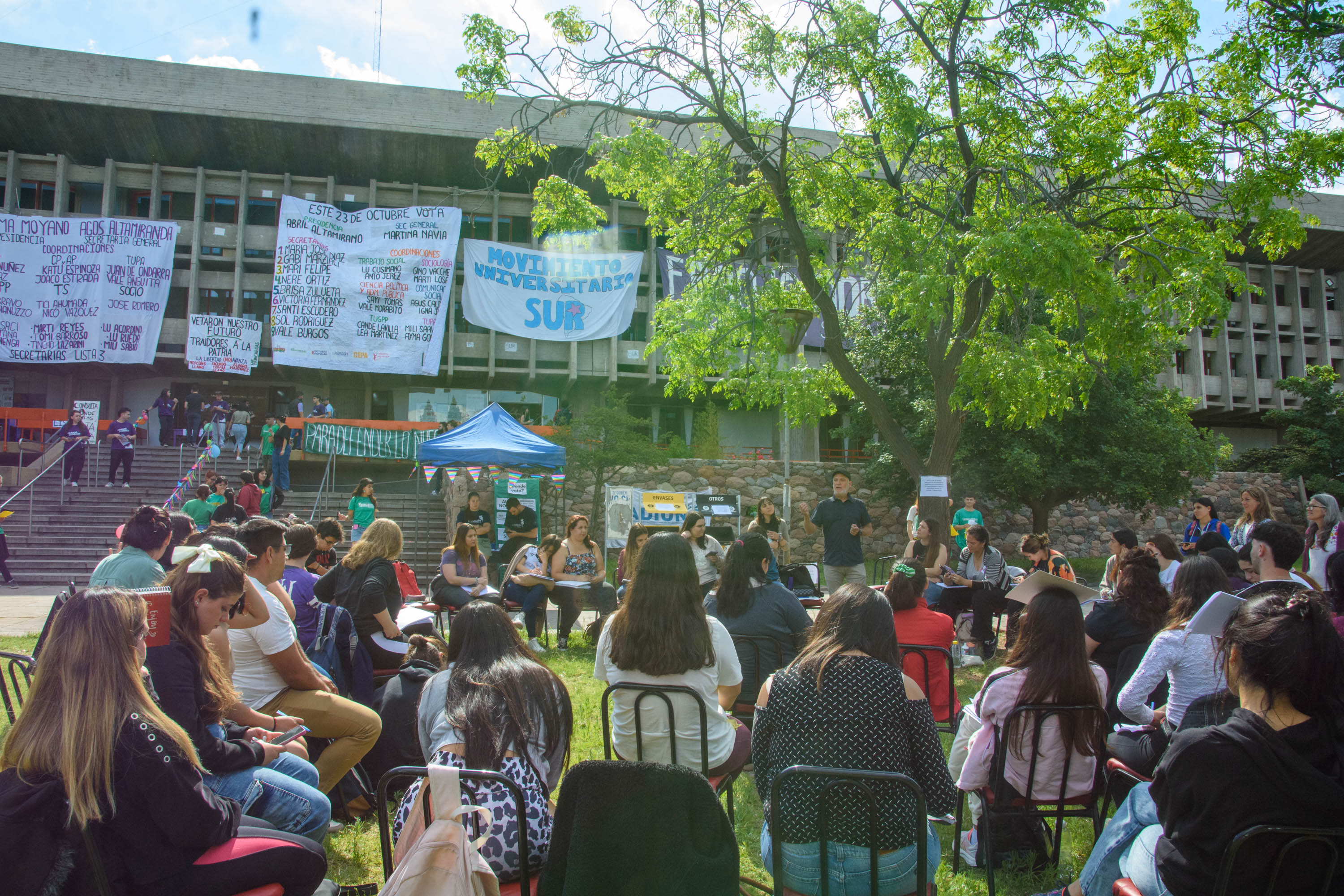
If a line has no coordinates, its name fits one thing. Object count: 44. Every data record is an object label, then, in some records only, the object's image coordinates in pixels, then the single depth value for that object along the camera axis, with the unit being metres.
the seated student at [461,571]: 8.11
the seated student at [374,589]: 4.96
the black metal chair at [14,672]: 3.45
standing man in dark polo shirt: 9.42
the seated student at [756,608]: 4.24
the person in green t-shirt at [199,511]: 12.16
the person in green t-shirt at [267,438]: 18.62
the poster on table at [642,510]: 13.26
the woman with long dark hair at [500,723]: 2.41
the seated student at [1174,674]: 3.21
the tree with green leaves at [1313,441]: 24.09
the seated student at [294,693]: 3.75
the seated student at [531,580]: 8.68
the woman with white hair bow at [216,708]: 2.82
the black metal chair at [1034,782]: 3.04
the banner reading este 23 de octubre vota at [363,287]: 23.88
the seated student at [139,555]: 4.33
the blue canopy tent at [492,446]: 12.37
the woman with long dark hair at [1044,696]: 3.08
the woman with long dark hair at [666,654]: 3.23
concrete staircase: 14.32
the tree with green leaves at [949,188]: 8.60
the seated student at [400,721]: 4.12
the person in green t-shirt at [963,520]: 10.66
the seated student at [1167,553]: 6.24
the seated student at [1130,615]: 4.08
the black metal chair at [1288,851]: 1.88
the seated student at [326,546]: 6.38
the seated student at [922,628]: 4.40
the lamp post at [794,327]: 9.71
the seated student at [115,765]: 2.00
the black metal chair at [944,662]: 4.11
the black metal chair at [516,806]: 2.21
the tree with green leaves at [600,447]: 18.53
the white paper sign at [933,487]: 9.63
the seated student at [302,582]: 4.62
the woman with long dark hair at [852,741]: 2.38
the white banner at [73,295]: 23.03
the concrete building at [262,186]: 25.33
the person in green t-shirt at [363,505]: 11.69
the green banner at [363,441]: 18.78
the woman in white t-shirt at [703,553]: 7.84
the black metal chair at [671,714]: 3.05
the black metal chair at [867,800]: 2.16
